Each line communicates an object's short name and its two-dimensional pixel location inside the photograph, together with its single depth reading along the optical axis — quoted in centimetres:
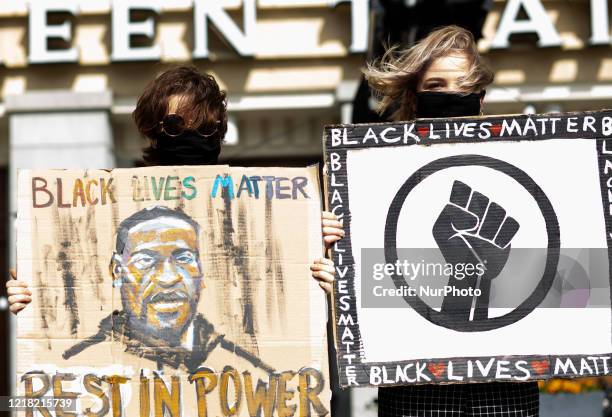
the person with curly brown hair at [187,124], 253
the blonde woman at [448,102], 257
